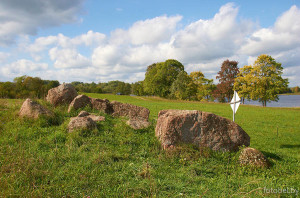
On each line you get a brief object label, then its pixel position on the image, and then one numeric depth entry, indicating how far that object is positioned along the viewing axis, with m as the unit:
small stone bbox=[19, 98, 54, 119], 10.86
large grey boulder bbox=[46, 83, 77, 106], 14.43
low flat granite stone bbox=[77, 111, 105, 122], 11.12
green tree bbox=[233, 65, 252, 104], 45.49
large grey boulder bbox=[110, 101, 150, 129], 13.63
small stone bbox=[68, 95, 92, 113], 13.31
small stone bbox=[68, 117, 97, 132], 9.34
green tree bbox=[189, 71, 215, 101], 62.12
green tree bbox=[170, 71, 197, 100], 57.56
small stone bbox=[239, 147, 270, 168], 7.32
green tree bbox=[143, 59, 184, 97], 64.12
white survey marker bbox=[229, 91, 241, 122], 12.83
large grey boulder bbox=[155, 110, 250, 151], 8.29
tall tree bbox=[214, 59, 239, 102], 55.66
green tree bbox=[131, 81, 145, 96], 92.31
